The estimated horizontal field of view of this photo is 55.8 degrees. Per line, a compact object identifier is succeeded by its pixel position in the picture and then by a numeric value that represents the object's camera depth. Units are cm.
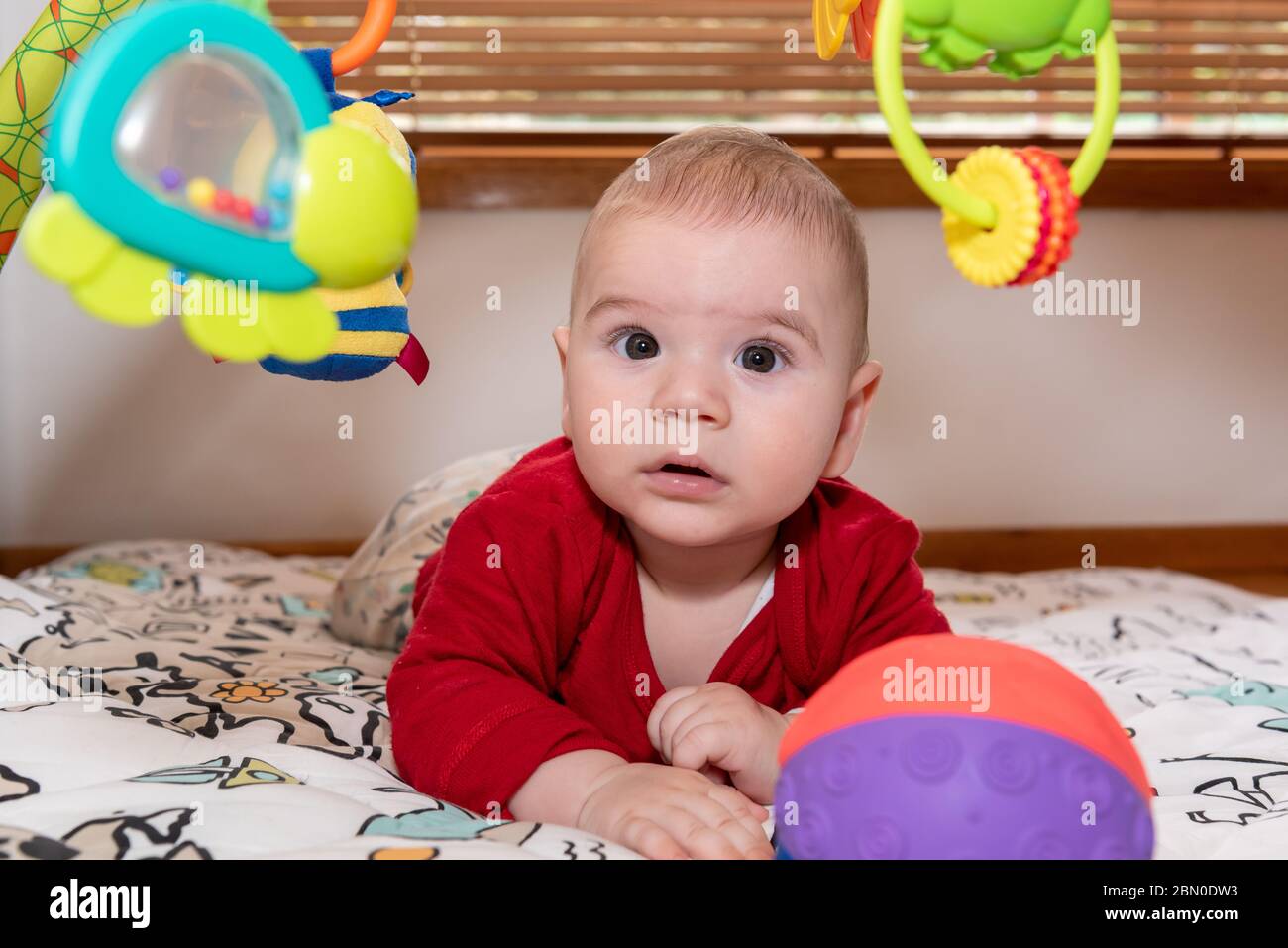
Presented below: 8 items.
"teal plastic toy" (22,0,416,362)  45
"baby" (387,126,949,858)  74
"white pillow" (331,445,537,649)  127
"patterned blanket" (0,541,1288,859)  59
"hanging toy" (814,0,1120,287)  52
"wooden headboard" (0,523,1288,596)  208
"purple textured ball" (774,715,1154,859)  50
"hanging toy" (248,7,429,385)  66
